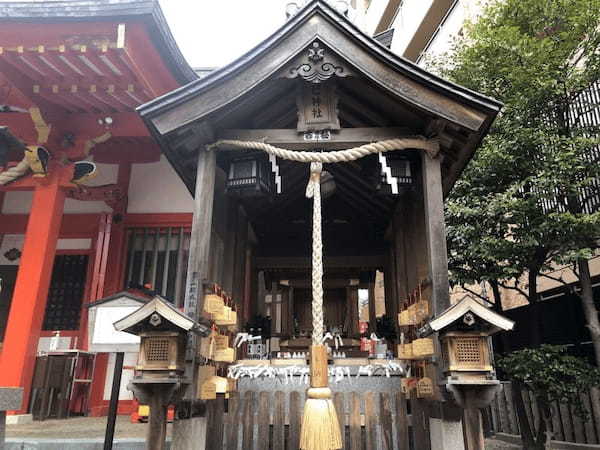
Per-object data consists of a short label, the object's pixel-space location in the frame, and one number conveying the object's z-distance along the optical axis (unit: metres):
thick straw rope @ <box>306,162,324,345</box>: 3.70
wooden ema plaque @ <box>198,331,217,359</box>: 4.11
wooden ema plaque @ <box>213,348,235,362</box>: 4.65
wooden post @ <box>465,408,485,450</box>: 3.41
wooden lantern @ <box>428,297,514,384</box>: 3.42
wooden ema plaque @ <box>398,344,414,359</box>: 4.58
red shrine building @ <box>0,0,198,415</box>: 5.95
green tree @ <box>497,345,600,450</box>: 6.39
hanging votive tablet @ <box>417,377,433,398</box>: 4.07
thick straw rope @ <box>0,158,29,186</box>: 7.03
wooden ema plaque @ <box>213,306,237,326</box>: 4.46
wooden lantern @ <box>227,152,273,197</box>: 4.98
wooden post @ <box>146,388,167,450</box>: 3.40
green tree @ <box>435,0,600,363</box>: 6.96
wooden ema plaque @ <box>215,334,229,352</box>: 4.68
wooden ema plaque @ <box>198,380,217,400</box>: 4.04
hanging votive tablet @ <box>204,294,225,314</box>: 4.25
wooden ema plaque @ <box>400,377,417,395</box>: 4.78
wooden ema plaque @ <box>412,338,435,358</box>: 3.90
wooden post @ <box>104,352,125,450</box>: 3.96
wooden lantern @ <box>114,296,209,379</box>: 3.47
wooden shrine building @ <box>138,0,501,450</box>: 4.26
